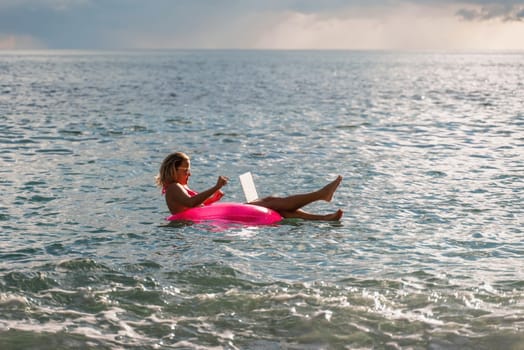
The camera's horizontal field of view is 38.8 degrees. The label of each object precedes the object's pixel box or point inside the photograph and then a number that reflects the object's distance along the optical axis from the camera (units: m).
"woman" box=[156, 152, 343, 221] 10.80
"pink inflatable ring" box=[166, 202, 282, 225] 10.63
